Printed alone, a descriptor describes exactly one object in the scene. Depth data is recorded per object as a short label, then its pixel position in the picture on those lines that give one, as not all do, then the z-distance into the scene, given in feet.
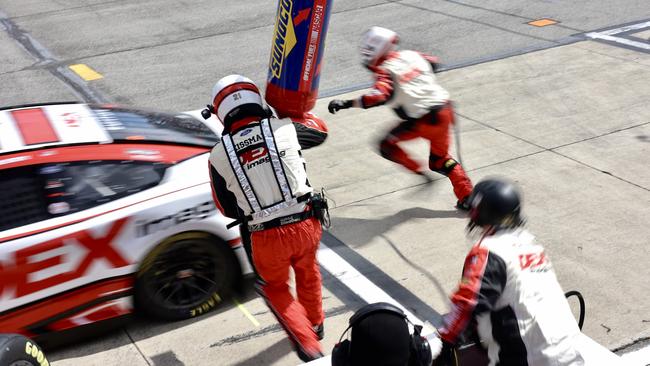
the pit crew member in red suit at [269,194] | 15.42
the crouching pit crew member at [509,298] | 11.23
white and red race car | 16.44
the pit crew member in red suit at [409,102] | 22.72
